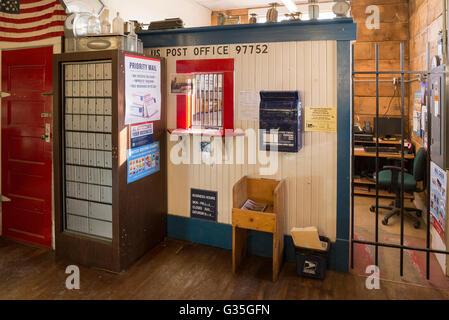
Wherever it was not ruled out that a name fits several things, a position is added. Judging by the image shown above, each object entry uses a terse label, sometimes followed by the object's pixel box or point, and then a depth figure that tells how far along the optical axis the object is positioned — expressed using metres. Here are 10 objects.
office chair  4.18
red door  3.48
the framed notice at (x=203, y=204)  3.61
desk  5.16
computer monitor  5.56
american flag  3.37
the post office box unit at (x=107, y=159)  3.07
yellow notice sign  3.06
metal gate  2.74
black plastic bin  2.95
